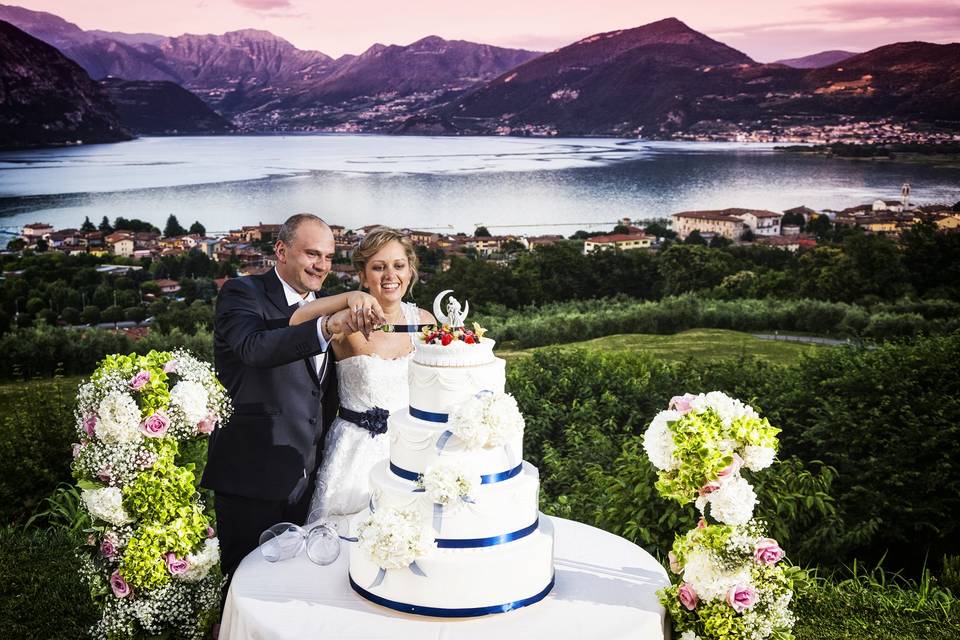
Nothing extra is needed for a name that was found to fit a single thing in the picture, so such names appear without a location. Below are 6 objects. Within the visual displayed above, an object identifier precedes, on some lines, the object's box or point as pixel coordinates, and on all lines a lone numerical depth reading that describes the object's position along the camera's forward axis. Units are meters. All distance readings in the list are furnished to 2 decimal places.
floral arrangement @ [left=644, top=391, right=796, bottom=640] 3.05
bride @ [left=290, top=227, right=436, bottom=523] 4.05
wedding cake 2.95
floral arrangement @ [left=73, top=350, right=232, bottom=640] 3.54
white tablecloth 2.89
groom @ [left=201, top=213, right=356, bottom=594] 3.84
